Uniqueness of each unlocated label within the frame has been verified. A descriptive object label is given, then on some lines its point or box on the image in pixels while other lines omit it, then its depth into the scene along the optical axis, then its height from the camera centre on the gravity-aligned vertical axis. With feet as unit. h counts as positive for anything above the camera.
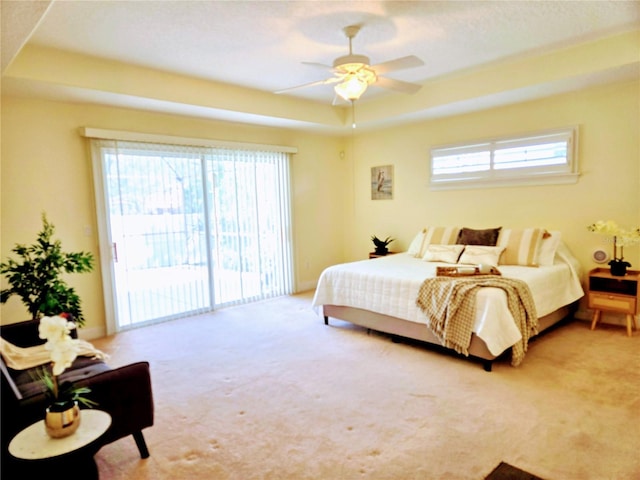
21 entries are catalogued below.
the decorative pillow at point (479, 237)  14.69 -1.40
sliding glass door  14.16 -0.71
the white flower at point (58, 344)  5.10 -1.66
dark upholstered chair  5.63 -2.93
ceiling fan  9.37 +3.16
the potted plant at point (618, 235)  12.07 -1.26
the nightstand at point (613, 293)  12.19 -3.11
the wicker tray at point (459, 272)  11.95 -2.15
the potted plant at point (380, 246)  19.01 -2.07
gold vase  5.15 -2.64
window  14.19 +1.41
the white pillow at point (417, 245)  16.74 -1.84
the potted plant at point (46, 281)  10.46 -1.75
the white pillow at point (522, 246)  13.56 -1.68
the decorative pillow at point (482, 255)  13.73 -1.95
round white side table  4.89 -2.89
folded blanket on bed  10.30 -2.89
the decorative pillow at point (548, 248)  13.38 -1.72
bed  10.01 -2.85
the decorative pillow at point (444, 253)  14.67 -1.97
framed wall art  19.63 +0.98
